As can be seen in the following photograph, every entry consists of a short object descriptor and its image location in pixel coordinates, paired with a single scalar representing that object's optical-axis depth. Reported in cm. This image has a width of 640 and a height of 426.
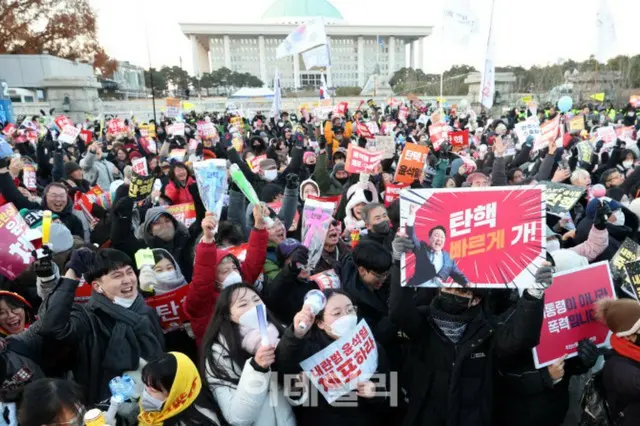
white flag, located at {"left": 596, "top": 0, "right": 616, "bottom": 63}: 905
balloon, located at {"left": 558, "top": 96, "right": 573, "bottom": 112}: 1527
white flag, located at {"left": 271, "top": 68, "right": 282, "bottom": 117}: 1396
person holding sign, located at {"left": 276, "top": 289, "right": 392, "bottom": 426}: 207
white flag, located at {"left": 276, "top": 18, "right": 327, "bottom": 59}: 1281
